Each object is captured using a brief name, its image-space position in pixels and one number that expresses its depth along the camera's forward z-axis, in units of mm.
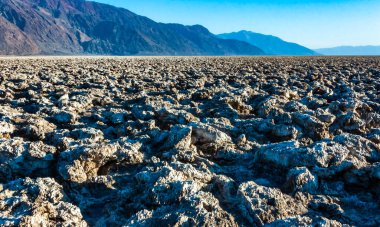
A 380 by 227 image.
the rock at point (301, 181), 2820
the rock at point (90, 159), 3104
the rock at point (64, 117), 4848
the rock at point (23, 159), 3163
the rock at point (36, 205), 2272
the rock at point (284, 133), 4246
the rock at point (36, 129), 4051
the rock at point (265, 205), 2432
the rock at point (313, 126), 4324
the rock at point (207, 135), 3968
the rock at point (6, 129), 3996
